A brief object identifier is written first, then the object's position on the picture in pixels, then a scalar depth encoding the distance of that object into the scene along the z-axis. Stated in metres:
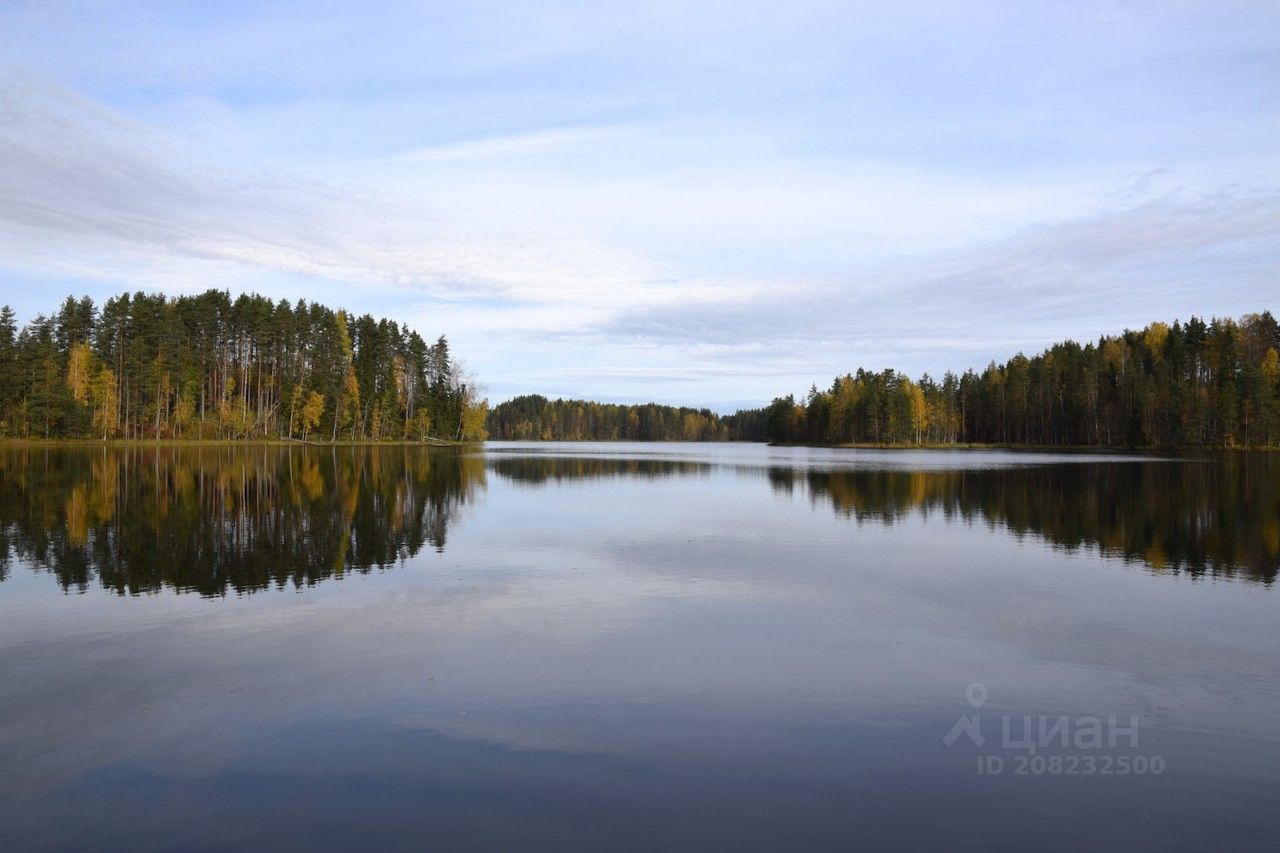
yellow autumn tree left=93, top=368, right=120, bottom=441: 83.38
